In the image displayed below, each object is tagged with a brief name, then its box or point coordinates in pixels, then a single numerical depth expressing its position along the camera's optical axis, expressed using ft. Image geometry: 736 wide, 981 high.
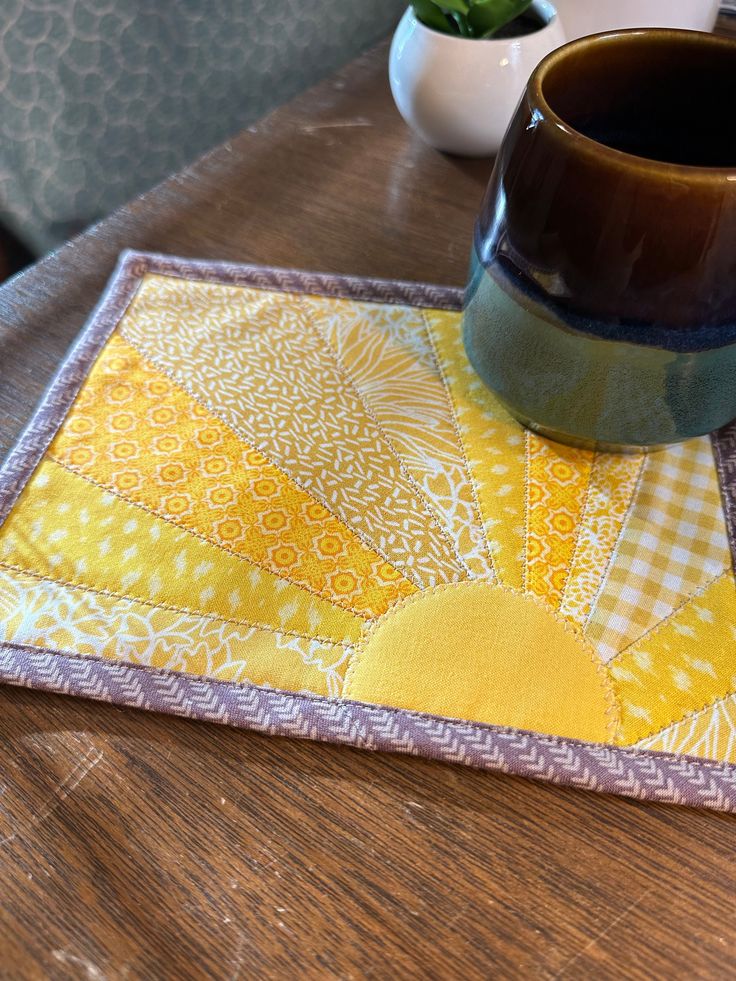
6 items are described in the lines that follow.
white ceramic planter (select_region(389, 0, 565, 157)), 1.80
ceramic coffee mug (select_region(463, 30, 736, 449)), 1.01
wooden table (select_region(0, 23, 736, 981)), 0.90
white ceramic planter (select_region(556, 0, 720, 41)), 2.07
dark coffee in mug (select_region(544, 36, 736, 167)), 1.27
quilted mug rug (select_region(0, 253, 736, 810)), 1.06
